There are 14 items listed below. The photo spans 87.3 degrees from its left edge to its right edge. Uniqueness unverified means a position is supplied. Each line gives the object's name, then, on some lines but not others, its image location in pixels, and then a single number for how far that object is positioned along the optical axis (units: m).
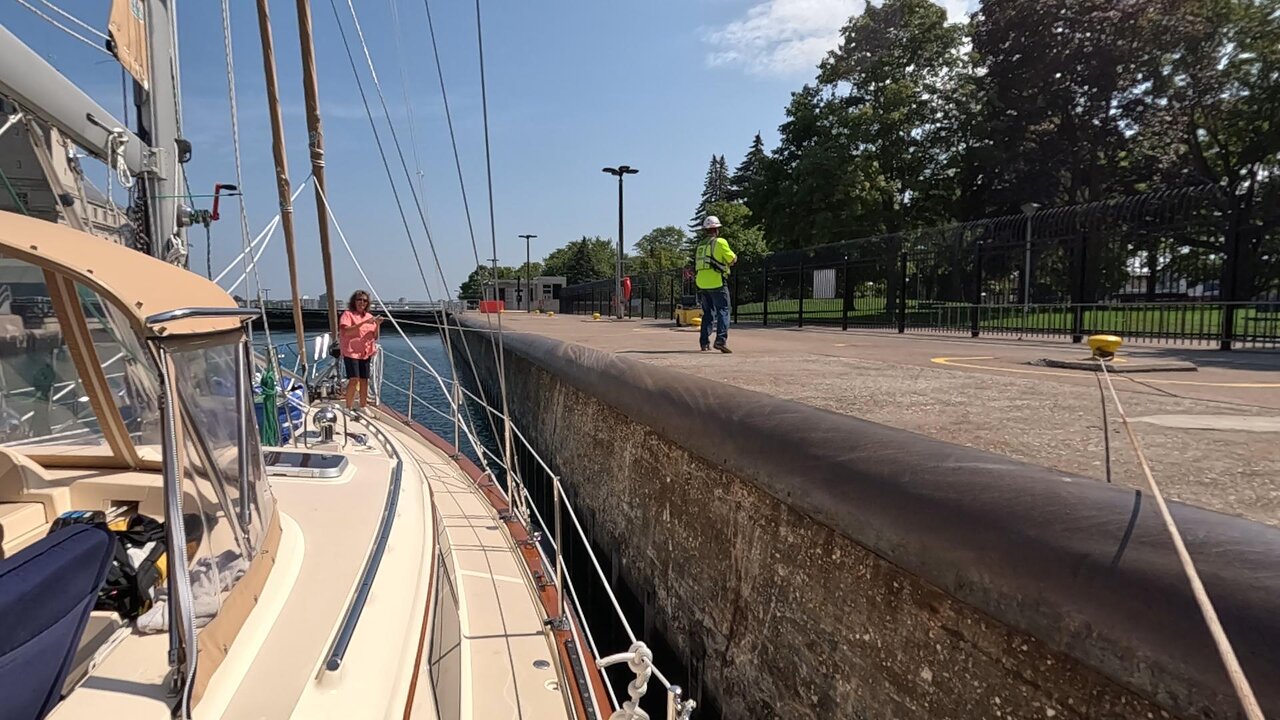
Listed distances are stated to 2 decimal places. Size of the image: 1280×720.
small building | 52.69
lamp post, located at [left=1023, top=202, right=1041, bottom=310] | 12.47
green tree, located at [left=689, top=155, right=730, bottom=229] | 100.19
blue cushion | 1.35
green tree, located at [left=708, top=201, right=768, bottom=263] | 52.09
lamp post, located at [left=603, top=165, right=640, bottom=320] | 26.16
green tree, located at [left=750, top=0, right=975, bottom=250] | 28.83
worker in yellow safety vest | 8.01
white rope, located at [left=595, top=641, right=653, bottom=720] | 1.83
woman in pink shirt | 7.65
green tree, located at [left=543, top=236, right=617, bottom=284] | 90.06
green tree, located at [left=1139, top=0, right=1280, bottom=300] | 21.19
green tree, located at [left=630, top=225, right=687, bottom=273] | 77.00
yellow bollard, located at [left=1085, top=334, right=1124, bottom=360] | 3.87
